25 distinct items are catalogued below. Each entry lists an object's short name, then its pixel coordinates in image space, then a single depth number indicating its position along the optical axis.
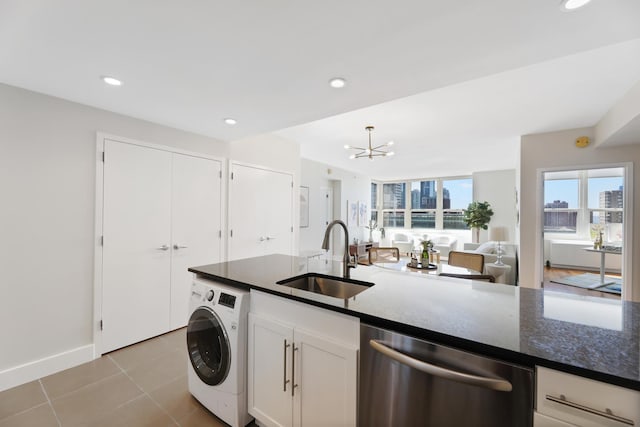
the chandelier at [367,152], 3.63
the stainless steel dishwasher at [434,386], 0.79
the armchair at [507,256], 3.96
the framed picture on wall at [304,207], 5.54
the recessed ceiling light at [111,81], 1.84
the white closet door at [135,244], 2.40
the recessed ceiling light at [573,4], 1.13
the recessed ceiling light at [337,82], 1.84
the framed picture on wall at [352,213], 7.12
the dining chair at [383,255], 4.54
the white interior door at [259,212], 3.43
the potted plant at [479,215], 6.94
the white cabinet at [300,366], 1.15
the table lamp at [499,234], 5.93
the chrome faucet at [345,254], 1.75
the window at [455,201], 7.94
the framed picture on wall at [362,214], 7.79
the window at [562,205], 5.75
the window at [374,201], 9.16
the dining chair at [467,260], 3.38
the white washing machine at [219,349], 1.52
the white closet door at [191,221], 2.87
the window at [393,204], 9.04
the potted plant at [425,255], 3.39
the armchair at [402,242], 8.02
